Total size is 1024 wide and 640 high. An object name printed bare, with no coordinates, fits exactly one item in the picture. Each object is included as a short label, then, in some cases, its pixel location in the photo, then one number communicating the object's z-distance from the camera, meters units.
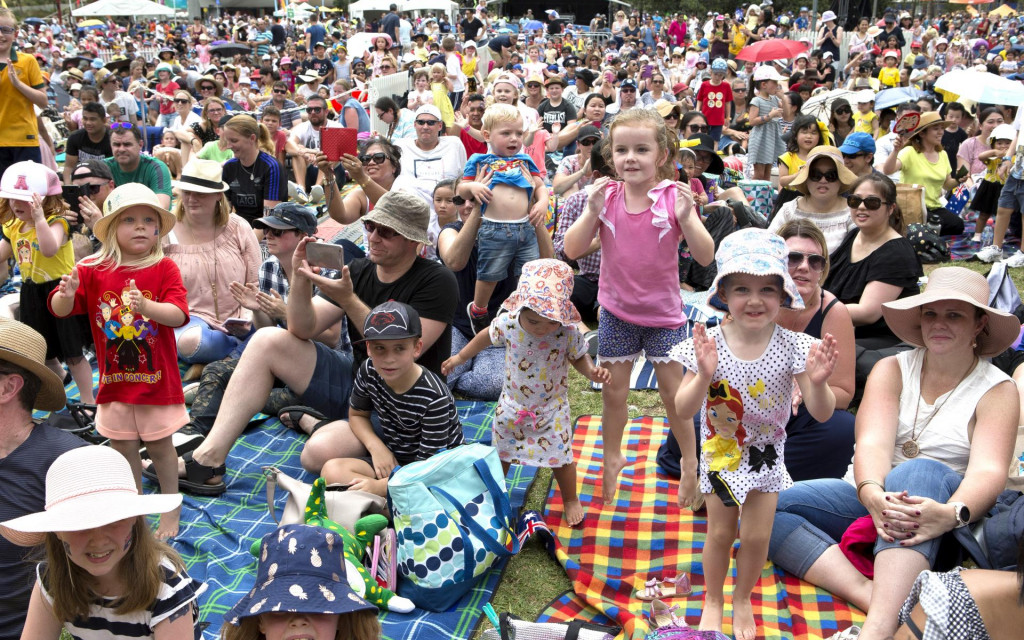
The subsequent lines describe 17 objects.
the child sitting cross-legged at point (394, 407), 3.74
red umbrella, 16.73
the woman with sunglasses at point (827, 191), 5.58
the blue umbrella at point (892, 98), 10.88
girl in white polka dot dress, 2.89
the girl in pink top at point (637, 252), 3.87
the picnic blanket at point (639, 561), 3.39
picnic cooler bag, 3.46
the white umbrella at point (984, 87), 9.70
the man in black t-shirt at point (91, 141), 8.36
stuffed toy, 3.29
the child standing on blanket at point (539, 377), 3.89
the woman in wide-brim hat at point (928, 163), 8.65
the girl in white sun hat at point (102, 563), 2.29
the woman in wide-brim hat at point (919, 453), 2.91
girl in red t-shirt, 3.85
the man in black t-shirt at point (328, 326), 4.34
